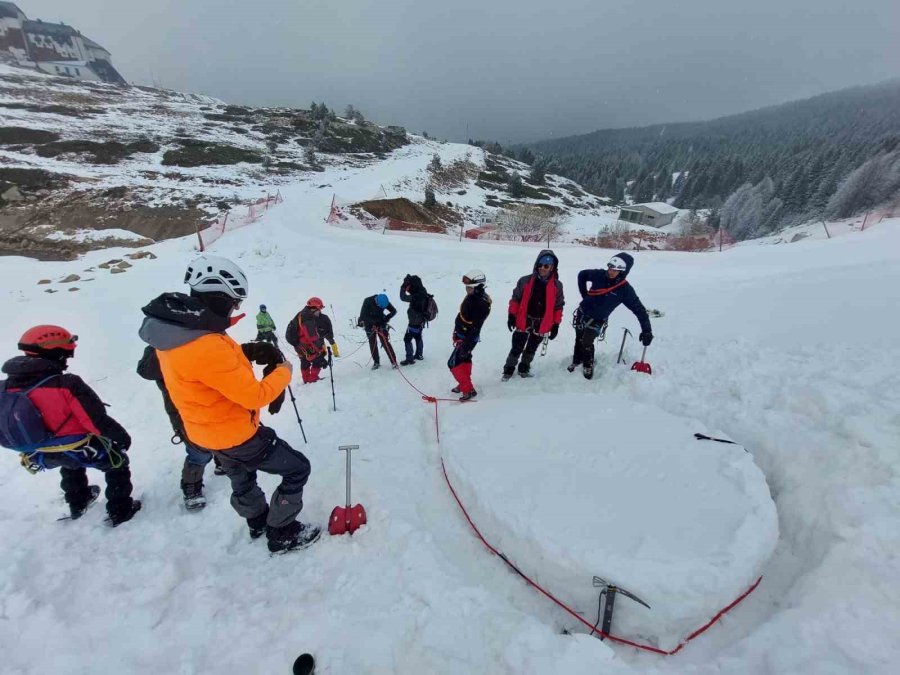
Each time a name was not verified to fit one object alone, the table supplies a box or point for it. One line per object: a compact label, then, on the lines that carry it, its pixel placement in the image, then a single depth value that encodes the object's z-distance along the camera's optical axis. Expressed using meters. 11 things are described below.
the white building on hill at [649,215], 89.31
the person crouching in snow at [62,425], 3.31
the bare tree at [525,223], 45.91
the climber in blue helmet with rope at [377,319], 8.47
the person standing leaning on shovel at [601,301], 6.18
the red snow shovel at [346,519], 3.87
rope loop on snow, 2.90
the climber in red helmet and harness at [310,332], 7.82
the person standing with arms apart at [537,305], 6.23
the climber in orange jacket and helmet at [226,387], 2.77
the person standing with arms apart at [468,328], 6.38
